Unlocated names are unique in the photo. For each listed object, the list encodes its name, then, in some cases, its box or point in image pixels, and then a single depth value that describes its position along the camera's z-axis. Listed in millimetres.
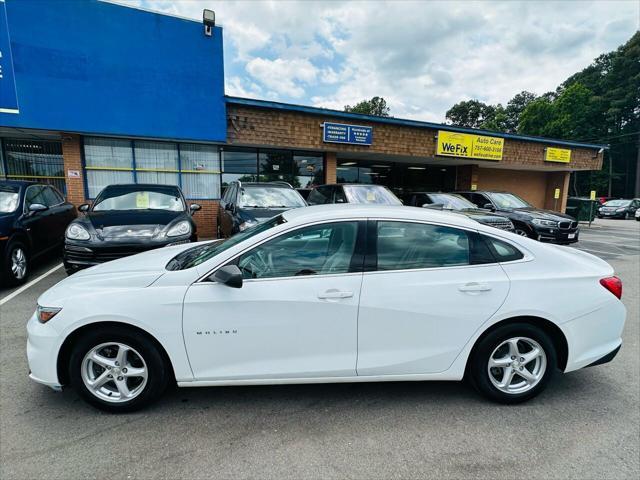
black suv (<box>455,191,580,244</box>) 9836
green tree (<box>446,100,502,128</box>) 61906
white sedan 2451
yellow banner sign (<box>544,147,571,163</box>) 18188
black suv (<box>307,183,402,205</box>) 8516
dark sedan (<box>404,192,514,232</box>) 9693
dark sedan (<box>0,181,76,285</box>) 5457
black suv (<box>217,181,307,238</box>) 6895
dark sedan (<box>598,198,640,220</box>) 29172
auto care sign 14805
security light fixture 10406
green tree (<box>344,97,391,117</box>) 58491
